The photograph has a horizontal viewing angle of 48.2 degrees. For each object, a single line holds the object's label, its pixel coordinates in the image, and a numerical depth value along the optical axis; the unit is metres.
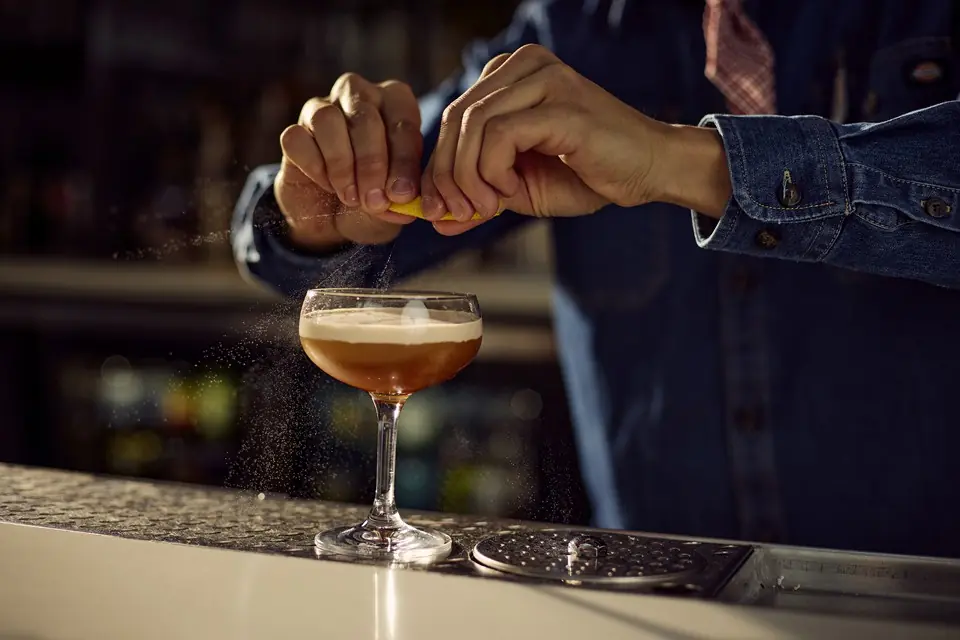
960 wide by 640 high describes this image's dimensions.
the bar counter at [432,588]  0.68
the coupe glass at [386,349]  0.82
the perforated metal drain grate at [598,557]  0.72
